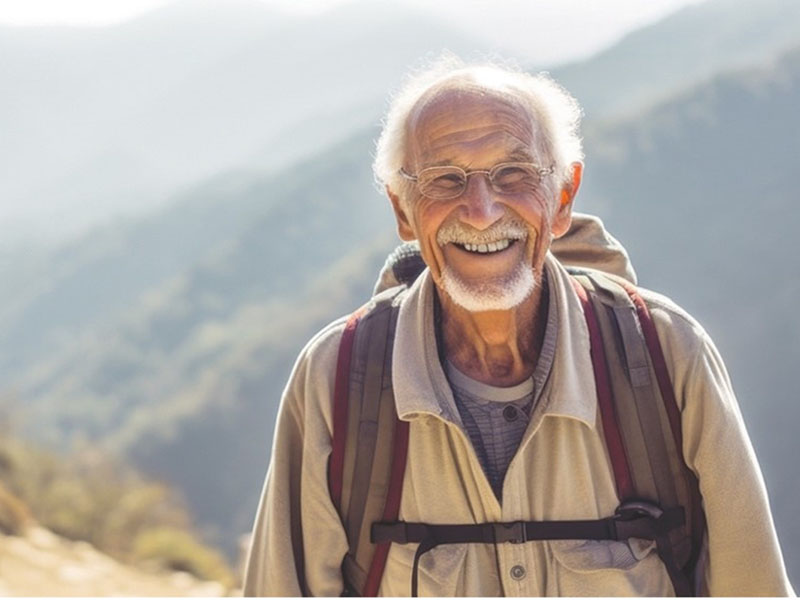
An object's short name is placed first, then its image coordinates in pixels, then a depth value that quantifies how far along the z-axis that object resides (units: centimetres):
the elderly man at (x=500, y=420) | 176
